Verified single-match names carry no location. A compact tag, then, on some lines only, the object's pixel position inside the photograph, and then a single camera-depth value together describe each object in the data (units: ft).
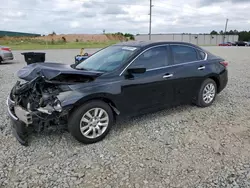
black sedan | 11.33
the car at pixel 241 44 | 188.24
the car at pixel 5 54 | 42.63
